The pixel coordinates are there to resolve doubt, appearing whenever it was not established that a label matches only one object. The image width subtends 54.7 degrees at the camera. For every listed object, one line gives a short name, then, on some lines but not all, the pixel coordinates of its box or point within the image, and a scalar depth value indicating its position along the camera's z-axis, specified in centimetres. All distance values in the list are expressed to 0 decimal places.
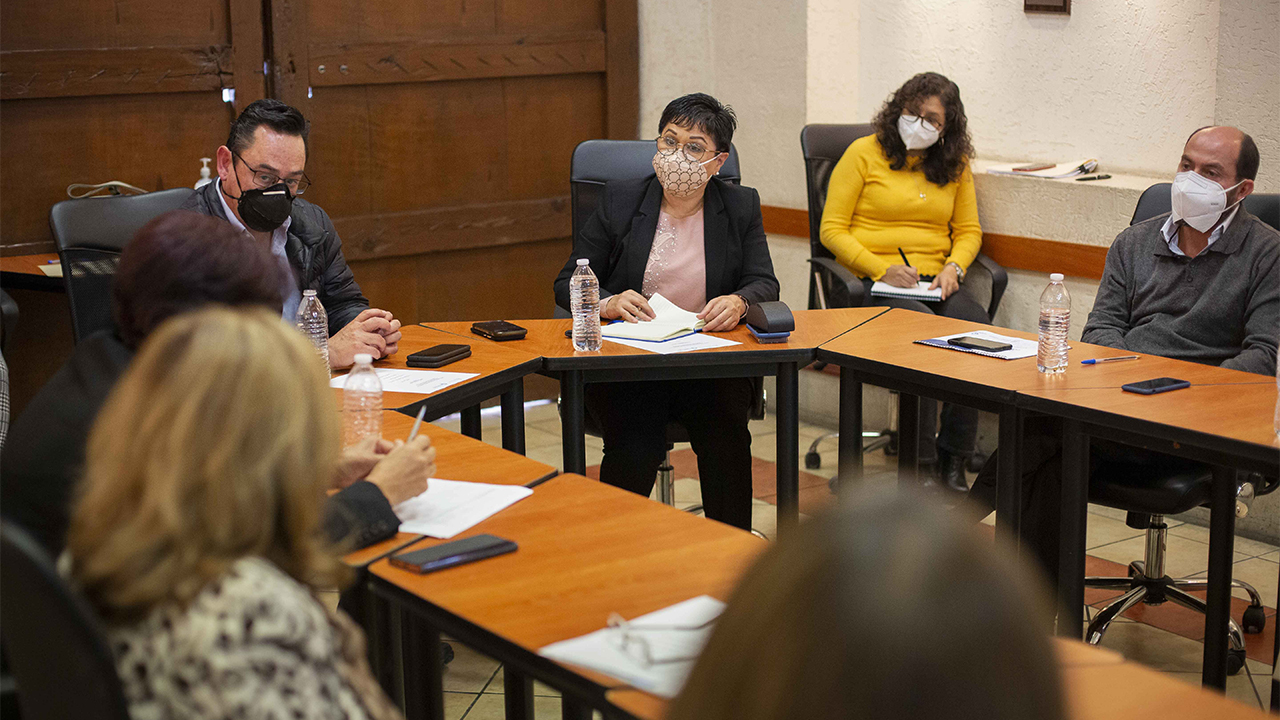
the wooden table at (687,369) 294
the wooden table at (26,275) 361
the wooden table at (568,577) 153
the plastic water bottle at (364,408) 230
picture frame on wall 437
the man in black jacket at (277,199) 289
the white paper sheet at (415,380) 266
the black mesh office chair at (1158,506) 274
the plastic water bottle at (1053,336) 273
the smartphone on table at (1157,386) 254
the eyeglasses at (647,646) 144
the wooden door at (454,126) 453
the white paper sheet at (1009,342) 290
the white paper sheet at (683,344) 298
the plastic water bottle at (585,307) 300
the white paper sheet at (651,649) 140
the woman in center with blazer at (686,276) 321
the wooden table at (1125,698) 132
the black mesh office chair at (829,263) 417
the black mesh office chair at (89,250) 290
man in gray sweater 288
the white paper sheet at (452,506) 188
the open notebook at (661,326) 310
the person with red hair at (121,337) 140
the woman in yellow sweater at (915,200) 422
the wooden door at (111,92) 393
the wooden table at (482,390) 260
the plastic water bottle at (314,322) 282
